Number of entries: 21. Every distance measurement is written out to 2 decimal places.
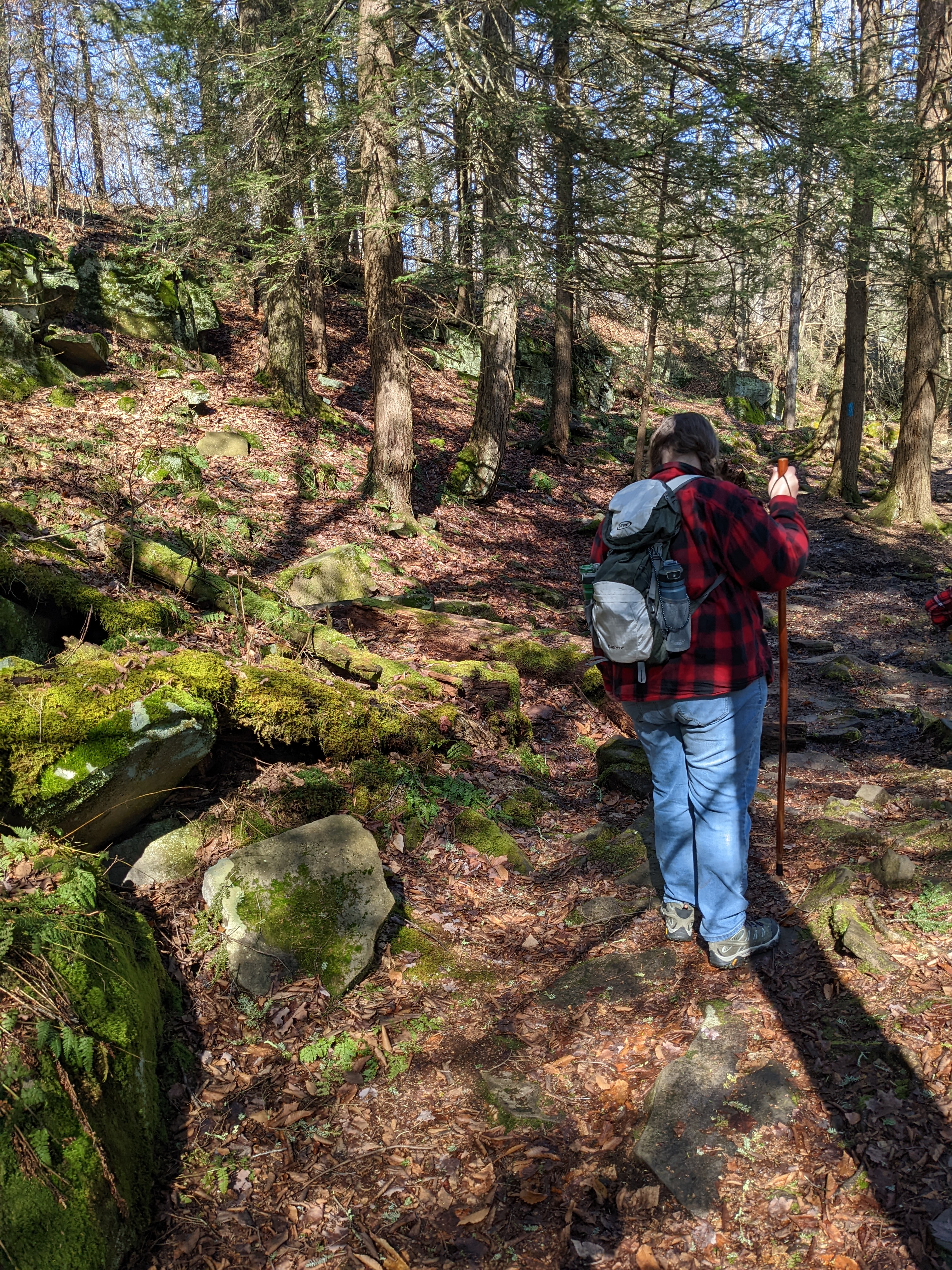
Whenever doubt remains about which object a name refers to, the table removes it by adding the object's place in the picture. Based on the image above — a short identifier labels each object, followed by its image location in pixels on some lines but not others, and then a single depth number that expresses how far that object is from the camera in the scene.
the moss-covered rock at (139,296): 13.01
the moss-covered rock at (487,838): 4.77
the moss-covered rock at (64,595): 4.64
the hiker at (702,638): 3.08
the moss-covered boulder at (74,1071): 2.13
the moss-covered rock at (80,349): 11.30
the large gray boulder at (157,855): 3.76
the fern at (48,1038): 2.38
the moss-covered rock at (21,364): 10.34
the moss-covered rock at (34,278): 10.80
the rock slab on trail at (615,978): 3.51
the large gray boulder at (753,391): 30.95
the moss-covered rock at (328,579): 8.33
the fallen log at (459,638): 7.19
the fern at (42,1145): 2.17
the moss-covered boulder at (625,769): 5.52
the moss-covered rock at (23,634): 4.46
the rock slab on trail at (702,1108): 2.55
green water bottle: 3.30
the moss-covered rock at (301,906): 3.55
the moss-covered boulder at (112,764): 3.31
